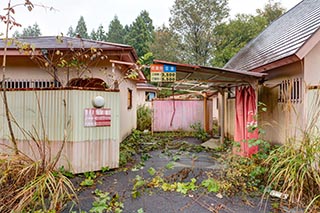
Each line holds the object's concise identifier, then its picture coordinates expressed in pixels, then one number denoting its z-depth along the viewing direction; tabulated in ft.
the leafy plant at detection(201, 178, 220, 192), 14.76
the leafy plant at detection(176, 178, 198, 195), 14.71
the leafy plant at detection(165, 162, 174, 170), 20.11
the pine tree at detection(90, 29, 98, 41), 163.59
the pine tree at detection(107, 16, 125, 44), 143.95
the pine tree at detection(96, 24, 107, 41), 155.53
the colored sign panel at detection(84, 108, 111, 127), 17.80
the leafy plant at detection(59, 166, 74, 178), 17.02
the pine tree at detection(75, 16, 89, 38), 179.84
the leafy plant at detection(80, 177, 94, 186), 15.65
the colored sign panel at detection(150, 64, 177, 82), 20.06
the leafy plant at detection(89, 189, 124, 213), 12.20
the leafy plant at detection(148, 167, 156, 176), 18.15
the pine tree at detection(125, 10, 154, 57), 110.73
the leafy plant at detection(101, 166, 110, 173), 18.27
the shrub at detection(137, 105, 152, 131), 48.29
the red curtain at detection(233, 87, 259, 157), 20.62
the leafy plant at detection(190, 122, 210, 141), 37.68
